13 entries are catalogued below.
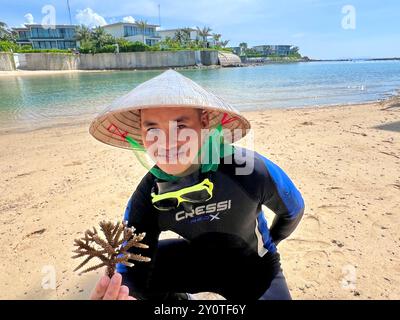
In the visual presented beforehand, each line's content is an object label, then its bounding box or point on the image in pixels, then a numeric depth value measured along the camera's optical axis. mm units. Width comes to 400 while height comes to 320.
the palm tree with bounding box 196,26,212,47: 91750
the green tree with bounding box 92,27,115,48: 71438
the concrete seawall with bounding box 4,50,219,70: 62406
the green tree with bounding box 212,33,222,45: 97812
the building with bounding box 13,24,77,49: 77875
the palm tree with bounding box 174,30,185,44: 87188
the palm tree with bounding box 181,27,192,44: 88562
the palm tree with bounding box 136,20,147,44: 83562
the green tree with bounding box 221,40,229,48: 103188
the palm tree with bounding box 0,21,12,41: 72438
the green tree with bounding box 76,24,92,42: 73688
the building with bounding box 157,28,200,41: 95488
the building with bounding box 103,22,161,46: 83562
